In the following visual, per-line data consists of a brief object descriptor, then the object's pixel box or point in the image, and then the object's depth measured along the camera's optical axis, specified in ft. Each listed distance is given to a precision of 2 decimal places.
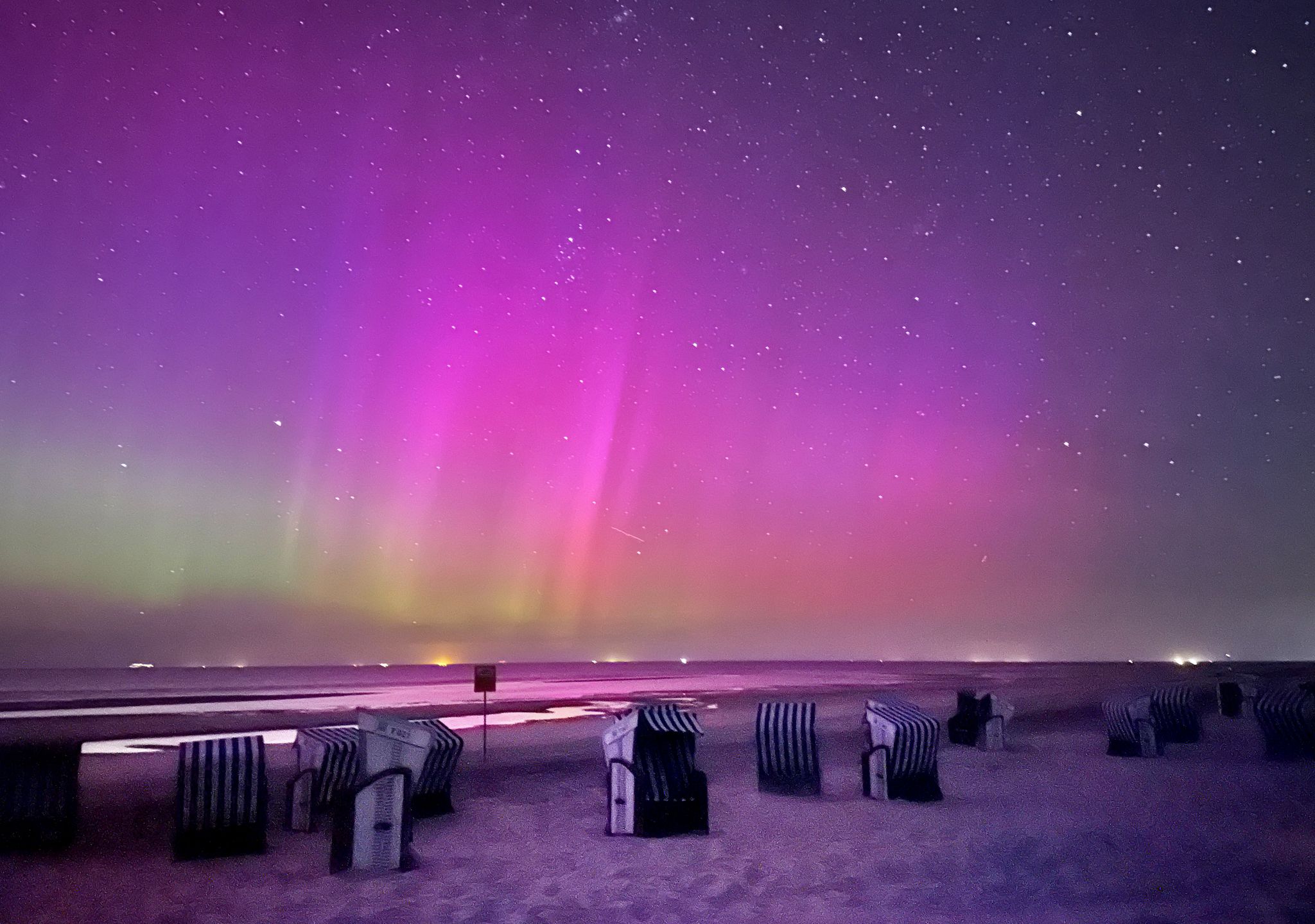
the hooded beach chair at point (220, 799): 36.60
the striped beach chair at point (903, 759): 48.70
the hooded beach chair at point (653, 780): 39.50
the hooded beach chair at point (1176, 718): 76.13
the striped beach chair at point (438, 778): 44.73
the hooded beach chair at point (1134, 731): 67.46
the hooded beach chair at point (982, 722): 73.46
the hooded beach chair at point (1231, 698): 101.35
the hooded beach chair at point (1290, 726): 64.03
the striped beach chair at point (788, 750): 51.06
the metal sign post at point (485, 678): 67.97
